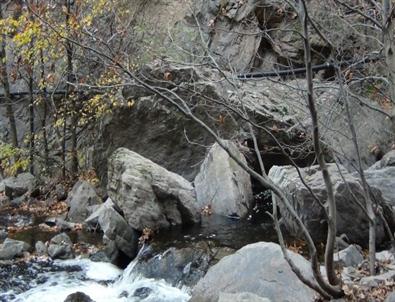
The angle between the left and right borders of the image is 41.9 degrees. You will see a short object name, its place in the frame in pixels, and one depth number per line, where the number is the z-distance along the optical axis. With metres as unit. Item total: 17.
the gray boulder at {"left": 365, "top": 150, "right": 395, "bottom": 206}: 8.51
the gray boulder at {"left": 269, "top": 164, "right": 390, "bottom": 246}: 7.54
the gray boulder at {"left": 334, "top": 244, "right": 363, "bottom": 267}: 6.46
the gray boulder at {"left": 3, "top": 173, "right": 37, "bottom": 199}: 14.57
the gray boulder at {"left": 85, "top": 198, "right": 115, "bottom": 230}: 10.61
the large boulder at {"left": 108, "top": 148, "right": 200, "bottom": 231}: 8.98
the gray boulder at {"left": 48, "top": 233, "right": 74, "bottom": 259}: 9.30
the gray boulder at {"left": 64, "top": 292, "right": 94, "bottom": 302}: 6.91
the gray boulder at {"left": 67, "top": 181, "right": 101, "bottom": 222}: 11.91
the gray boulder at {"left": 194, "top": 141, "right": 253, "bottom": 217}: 10.15
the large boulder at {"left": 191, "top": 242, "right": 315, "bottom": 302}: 5.44
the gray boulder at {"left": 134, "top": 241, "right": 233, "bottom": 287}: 7.56
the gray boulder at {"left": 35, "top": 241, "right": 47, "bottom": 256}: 9.46
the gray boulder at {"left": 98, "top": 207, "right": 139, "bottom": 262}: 8.84
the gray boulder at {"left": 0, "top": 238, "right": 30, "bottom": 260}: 9.24
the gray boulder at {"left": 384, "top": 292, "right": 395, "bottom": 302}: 4.52
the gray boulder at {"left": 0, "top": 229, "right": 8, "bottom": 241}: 10.67
